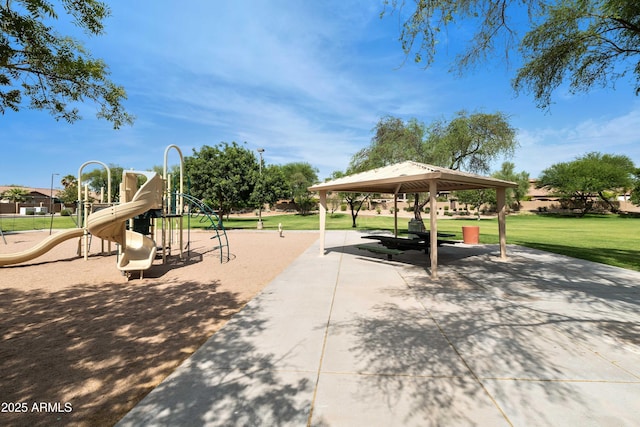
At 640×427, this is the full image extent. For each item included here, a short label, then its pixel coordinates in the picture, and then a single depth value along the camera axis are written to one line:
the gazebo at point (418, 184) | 8.01
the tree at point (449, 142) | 18.67
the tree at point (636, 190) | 48.56
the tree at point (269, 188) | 28.17
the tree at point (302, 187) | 60.96
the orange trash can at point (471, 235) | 14.97
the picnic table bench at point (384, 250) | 9.77
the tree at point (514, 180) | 53.95
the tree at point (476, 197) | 46.72
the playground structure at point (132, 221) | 7.96
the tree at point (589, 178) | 51.19
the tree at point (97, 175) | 71.54
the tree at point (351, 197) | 28.79
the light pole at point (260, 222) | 27.95
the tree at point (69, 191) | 56.34
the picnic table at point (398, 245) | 10.07
